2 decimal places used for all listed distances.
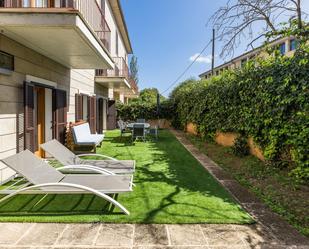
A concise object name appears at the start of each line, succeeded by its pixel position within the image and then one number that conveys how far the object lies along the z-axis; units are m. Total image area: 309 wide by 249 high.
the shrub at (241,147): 7.87
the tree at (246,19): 7.30
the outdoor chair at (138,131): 11.59
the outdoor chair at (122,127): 12.97
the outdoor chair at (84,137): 8.42
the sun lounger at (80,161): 5.30
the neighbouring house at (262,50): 7.16
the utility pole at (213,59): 19.14
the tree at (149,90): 55.64
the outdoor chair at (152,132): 13.66
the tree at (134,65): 43.62
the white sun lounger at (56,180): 3.75
